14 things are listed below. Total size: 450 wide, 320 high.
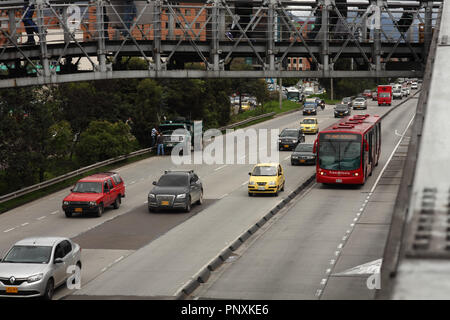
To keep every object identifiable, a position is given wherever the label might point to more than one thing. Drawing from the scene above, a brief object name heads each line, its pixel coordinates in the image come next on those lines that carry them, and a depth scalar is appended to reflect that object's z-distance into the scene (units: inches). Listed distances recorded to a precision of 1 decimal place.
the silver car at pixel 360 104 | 3794.3
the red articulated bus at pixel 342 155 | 1642.5
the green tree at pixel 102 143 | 2084.2
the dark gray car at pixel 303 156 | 2012.8
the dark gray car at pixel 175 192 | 1391.5
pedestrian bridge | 1573.6
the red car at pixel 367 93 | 5005.9
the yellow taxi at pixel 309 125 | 2795.3
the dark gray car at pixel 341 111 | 3425.4
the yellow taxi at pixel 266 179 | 1552.7
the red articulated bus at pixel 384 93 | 4028.1
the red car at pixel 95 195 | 1350.9
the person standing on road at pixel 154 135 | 2317.7
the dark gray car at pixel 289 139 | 2346.2
